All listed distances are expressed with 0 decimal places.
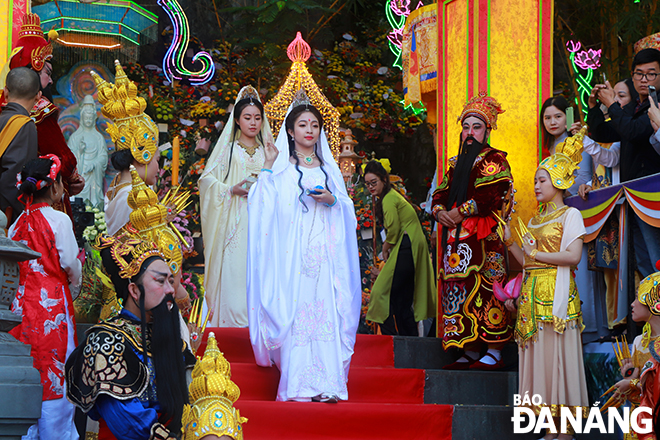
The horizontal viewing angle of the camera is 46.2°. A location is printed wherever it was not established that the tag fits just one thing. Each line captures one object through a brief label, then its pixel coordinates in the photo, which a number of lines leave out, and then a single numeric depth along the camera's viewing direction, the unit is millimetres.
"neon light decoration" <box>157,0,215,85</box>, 12211
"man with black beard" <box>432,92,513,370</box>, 5859
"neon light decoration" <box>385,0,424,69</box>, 12742
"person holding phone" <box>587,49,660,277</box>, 5137
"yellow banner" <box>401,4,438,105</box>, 8016
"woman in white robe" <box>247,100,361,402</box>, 5051
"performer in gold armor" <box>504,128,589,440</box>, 4914
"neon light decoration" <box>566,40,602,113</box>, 10633
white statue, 11031
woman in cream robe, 6676
